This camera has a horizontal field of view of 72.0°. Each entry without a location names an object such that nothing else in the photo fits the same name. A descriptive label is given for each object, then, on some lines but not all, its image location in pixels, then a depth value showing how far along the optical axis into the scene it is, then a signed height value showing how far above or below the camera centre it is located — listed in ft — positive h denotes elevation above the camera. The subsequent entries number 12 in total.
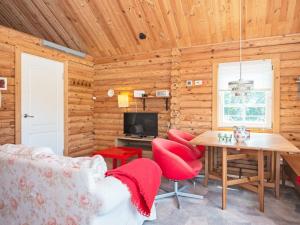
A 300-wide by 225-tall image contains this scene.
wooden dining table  7.83 -1.71
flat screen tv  15.03 -0.94
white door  12.54 +0.59
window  12.46 +0.79
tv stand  14.82 -2.30
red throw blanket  5.62 -2.00
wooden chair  8.11 -2.40
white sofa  4.84 -2.00
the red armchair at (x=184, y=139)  11.20 -1.56
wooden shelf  15.21 +0.91
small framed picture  11.24 +1.50
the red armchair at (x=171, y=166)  8.31 -2.24
